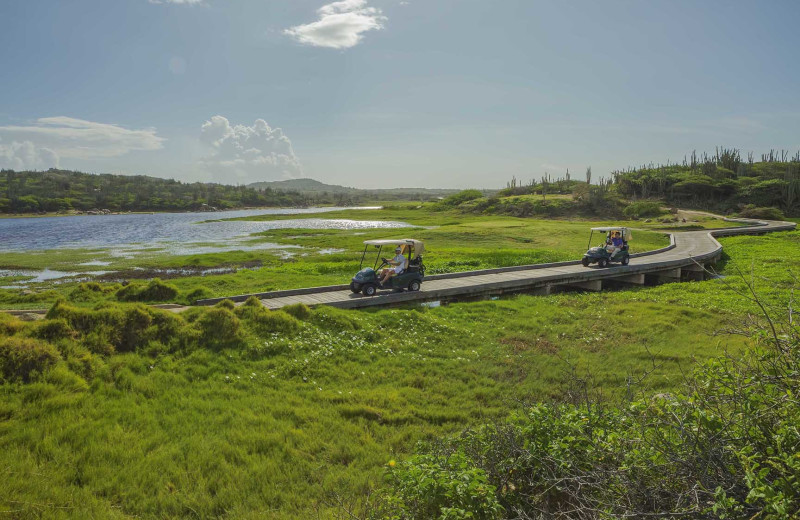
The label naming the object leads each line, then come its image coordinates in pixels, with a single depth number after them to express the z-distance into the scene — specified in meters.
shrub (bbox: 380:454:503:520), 4.50
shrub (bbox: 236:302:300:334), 13.41
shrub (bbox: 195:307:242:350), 12.12
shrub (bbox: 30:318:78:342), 10.37
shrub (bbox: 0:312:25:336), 9.98
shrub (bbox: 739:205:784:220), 72.56
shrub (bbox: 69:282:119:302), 22.64
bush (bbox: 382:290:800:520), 3.47
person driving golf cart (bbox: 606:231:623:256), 27.23
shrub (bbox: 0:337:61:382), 8.76
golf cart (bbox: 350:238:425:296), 18.67
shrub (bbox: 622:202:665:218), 77.70
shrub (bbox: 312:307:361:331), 14.40
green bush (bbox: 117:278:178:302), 21.80
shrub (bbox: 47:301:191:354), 10.92
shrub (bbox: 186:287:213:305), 21.21
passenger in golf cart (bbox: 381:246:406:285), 18.81
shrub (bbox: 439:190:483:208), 141.34
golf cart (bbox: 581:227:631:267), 27.02
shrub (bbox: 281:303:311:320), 14.75
